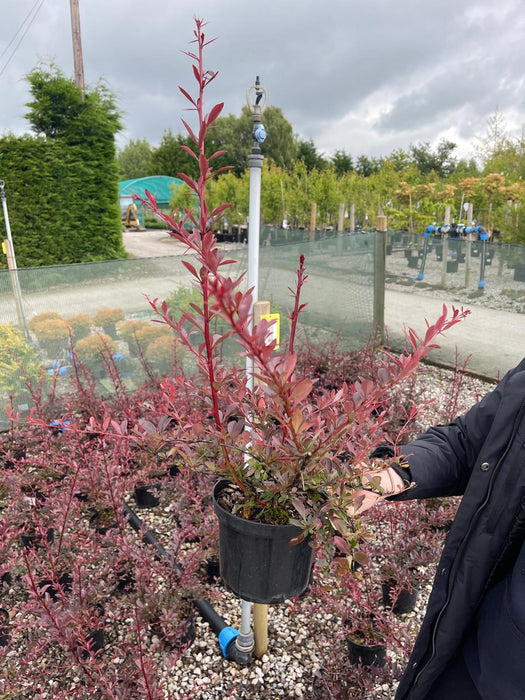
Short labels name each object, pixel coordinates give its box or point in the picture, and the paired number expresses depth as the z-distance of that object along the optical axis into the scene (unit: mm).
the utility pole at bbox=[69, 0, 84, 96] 10439
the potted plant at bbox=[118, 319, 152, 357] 3673
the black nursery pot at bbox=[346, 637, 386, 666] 1693
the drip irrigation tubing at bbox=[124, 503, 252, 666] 1733
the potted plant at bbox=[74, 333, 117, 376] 3504
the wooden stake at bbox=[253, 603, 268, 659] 1572
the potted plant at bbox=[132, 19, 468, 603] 716
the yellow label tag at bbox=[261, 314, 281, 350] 1786
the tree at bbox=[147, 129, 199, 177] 32431
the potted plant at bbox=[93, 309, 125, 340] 3545
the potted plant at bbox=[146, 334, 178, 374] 3814
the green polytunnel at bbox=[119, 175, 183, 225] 28203
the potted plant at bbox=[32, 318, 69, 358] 3334
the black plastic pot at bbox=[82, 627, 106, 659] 1755
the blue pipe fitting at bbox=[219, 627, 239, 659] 1761
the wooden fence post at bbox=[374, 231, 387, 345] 4879
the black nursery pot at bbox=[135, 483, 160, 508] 2682
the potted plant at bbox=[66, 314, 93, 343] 3424
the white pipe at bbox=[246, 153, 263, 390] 1566
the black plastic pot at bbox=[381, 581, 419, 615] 1951
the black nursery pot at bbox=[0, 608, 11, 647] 1793
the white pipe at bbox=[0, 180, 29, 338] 3217
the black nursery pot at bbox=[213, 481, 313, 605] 1011
